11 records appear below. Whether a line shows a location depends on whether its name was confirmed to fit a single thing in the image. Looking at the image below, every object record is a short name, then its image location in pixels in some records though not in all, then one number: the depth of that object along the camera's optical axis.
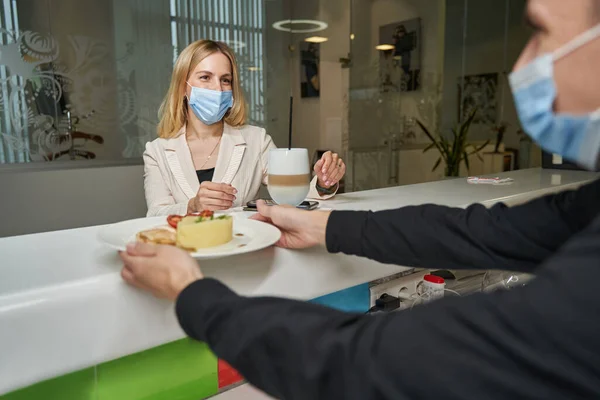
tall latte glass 1.16
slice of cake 0.74
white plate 0.73
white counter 0.63
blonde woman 2.05
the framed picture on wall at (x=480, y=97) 5.83
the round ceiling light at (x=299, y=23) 4.92
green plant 4.84
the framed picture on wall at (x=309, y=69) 5.07
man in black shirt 0.43
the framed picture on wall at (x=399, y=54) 5.30
